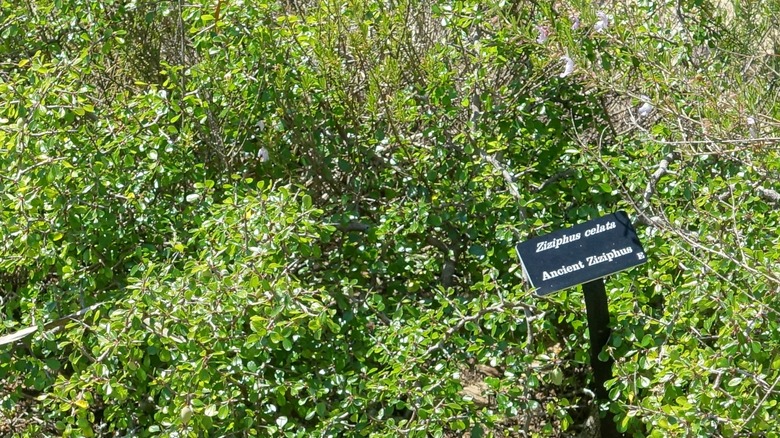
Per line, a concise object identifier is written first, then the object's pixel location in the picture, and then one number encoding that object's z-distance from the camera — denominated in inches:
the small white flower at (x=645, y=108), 135.8
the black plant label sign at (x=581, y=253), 124.3
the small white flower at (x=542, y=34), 138.2
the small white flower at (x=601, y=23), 137.6
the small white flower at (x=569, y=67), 132.0
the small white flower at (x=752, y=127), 126.9
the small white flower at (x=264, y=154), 149.6
